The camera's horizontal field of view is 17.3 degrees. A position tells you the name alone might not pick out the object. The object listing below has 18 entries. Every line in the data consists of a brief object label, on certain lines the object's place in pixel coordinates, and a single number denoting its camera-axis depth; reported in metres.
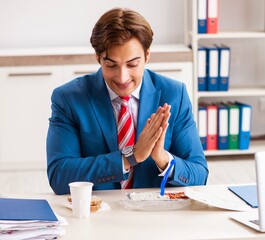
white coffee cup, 2.56
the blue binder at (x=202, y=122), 6.26
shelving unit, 6.17
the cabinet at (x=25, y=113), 6.04
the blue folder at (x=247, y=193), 2.76
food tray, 2.68
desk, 2.37
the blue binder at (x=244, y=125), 6.28
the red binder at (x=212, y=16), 6.08
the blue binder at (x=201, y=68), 6.20
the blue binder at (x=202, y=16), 6.08
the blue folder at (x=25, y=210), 2.39
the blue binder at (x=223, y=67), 6.21
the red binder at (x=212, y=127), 6.28
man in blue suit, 2.93
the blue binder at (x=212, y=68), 6.20
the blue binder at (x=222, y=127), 6.27
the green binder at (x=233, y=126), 6.28
